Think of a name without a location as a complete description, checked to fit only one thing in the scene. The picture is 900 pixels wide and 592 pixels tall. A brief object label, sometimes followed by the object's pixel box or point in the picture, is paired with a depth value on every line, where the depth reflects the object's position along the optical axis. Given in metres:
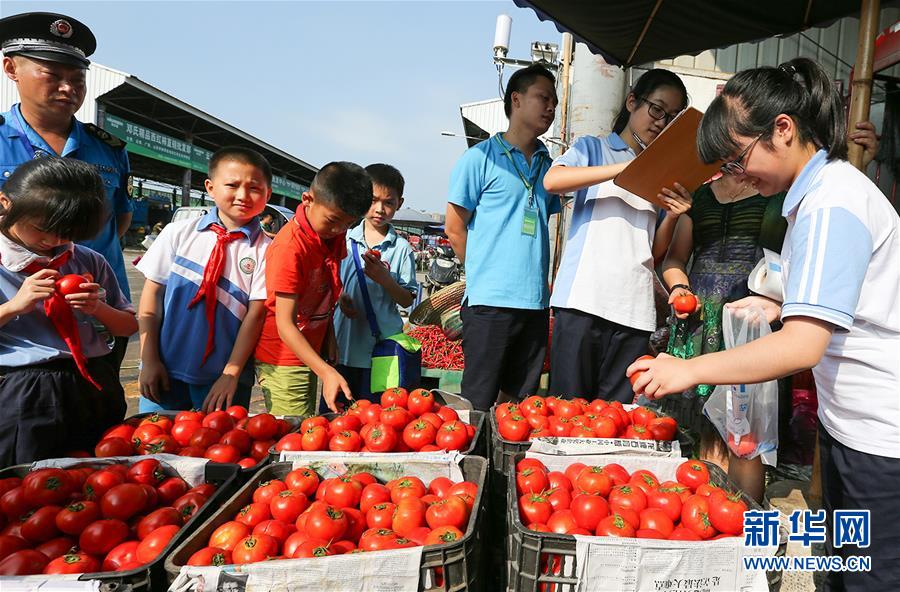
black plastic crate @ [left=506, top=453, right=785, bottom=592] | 1.28
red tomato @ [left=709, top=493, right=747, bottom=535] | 1.47
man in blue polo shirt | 2.89
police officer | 2.45
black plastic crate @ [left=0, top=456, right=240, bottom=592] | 1.16
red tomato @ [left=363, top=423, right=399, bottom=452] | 1.93
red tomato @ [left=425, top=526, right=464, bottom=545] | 1.36
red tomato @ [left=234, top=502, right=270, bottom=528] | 1.51
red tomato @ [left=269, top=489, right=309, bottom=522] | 1.54
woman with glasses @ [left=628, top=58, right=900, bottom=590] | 1.29
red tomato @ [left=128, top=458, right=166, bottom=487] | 1.68
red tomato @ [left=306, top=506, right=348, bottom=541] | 1.44
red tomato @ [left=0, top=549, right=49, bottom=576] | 1.26
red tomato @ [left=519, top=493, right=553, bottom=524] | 1.55
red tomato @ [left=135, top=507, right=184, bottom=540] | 1.46
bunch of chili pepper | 4.26
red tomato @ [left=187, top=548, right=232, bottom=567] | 1.26
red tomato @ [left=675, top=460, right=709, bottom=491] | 1.73
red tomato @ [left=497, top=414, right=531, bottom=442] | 2.07
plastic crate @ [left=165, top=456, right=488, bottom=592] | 1.24
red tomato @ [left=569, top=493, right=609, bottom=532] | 1.55
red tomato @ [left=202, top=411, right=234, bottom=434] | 2.11
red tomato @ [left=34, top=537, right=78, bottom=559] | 1.37
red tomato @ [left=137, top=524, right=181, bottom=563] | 1.33
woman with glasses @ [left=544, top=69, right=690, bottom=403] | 2.57
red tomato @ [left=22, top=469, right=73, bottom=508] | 1.53
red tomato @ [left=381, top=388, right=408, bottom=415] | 2.30
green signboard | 20.79
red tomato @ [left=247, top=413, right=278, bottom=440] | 2.10
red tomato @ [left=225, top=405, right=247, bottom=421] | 2.27
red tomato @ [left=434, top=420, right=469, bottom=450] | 1.94
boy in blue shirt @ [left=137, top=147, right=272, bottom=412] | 2.59
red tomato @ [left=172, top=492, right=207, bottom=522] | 1.59
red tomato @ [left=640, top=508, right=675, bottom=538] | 1.52
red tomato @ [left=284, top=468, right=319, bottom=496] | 1.67
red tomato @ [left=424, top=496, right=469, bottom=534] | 1.46
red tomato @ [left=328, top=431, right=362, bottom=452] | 1.92
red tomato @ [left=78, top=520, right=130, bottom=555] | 1.40
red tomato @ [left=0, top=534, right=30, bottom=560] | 1.34
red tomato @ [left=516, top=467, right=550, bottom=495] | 1.69
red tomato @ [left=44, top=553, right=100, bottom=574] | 1.27
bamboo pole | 2.60
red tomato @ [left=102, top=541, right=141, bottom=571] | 1.34
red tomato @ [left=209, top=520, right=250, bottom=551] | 1.38
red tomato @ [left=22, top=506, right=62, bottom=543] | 1.43
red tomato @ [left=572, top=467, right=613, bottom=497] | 1.72
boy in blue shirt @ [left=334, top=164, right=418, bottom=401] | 3.27
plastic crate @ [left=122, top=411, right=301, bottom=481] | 1.77
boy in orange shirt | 2.40
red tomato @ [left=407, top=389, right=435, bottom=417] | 2.27
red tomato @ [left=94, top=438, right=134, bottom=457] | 1.86
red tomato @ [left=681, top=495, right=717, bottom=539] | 1.51
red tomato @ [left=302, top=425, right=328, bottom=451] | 1.95
